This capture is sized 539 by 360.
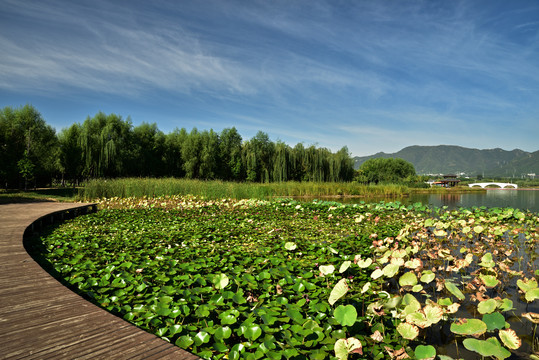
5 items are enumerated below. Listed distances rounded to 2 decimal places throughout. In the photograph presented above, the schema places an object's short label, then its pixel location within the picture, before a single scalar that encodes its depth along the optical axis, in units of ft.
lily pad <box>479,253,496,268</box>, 8.25
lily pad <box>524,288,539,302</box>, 6.19
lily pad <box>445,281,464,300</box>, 6.59
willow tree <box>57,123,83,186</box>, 69.46
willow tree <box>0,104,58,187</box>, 56.39
